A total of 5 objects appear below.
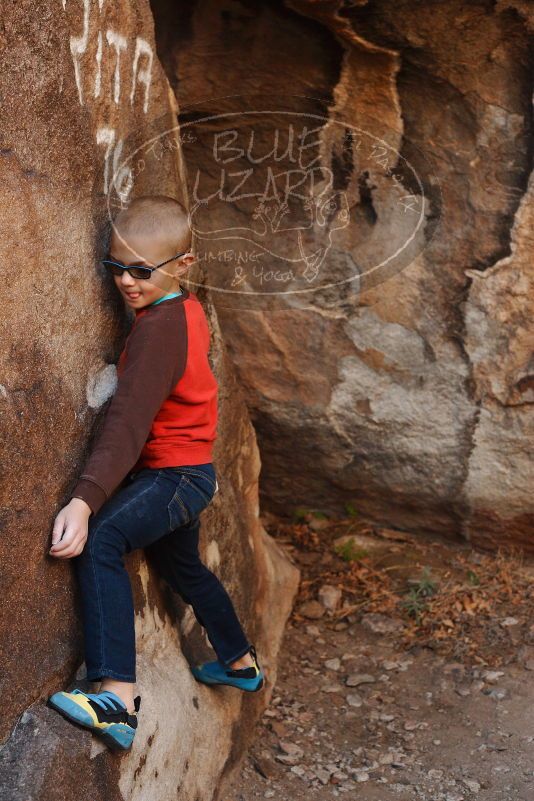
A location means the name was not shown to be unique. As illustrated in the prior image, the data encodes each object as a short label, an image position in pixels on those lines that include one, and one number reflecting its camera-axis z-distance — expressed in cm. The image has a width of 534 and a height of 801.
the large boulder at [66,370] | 204
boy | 219
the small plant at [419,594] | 372
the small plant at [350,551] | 404
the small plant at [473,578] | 382
